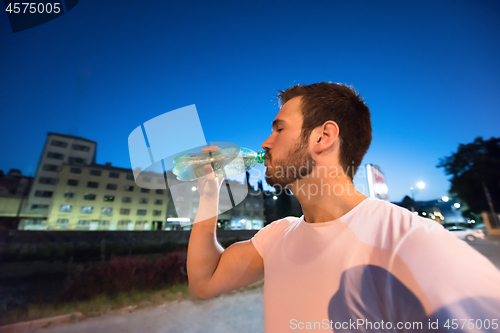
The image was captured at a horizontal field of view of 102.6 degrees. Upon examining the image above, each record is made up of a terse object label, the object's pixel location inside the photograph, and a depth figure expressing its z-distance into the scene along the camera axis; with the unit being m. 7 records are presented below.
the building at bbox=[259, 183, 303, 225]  13.56
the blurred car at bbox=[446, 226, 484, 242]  12.90
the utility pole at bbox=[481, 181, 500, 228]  16.50
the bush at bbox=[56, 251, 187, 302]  4.29
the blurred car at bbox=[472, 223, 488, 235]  18.25
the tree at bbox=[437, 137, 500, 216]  16.11
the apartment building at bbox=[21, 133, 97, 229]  22.72
